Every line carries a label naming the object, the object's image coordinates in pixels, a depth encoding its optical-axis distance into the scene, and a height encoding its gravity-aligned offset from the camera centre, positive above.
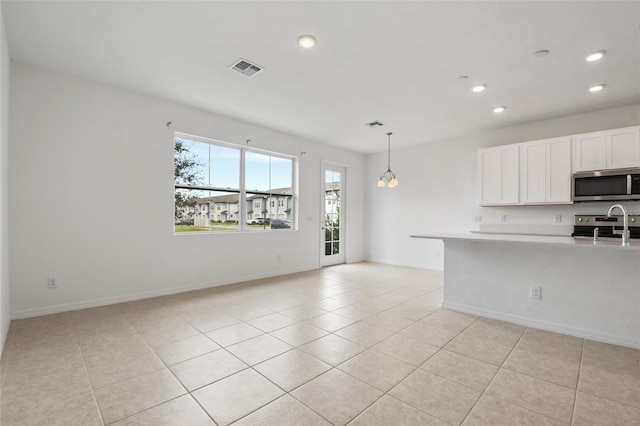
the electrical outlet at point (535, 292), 3.15 -0.84
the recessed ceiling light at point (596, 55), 2.91 +1.59
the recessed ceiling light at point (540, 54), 2.91 +1.60
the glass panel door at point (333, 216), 6.75 -0.05
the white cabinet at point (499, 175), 4.95 +0.68
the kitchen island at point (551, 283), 2.73 -0.74
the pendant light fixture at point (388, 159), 6.02 +1.31
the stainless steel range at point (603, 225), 4.10 -0.17
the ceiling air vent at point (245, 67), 3.17 +1.62
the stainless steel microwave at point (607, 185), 3.94 +0.40
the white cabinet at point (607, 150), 3.98 +0.91
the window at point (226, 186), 4.58 +0.47
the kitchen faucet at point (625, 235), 2.58 -0.19
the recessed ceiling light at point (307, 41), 2.71 +1.61
